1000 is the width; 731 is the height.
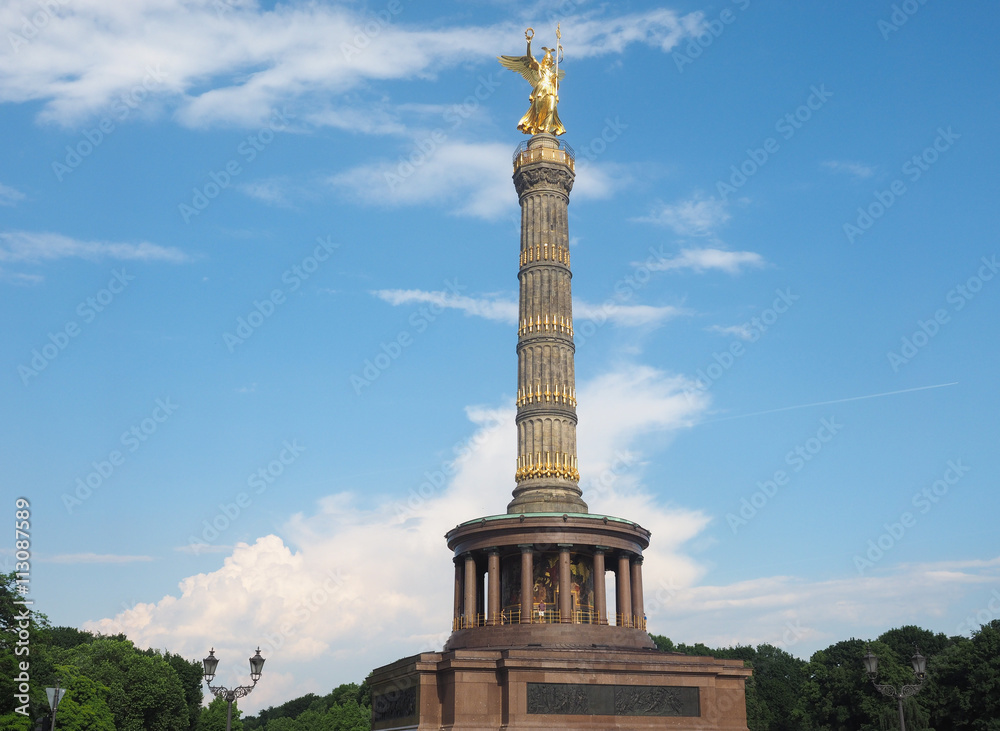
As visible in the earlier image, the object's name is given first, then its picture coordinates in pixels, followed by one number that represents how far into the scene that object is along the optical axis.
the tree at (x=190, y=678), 63.44
